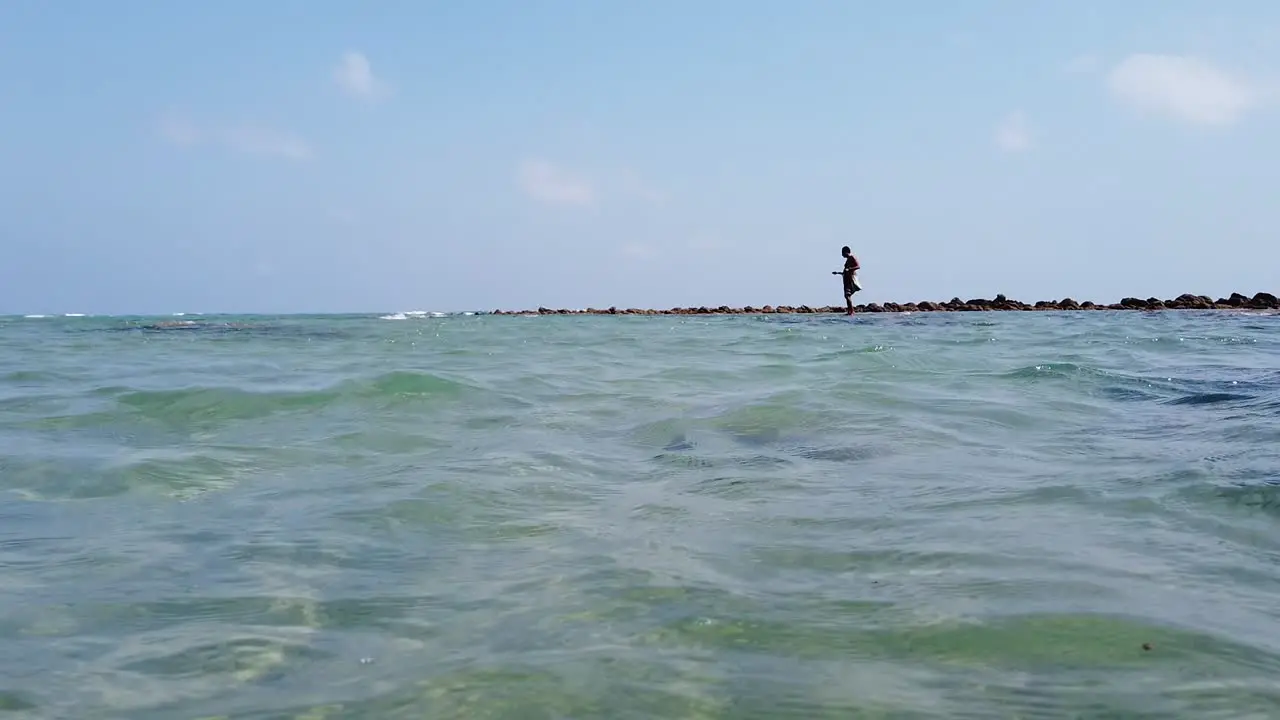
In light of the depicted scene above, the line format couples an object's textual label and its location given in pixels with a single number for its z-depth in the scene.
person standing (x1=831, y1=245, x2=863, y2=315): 22.62
